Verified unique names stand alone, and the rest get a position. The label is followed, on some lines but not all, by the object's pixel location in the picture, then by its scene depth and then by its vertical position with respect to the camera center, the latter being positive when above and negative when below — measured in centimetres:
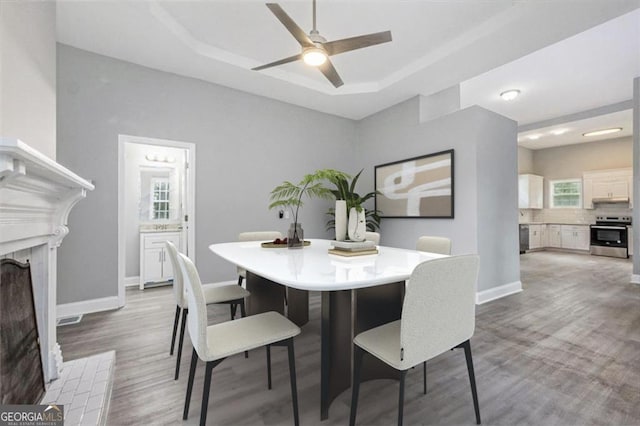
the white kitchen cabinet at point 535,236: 761 -63
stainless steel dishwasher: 726 -64
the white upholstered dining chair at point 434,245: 230 -27
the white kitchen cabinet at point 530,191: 764 +64
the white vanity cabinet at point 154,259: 405 -68
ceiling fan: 198 +130
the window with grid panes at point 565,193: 755 +58
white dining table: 118 -29
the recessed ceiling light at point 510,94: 457 +202
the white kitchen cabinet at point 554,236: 774 -62
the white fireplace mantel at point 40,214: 89 -1
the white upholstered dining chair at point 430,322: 112 -48
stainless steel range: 645 -53
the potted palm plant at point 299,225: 195 -9
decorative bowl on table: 228 -26
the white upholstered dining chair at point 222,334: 119 -60
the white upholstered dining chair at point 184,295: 177 -61
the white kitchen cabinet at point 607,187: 655 +68
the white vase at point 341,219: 194 -4
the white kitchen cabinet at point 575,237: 723 -61
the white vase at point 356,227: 193 -10
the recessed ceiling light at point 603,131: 612 +188
